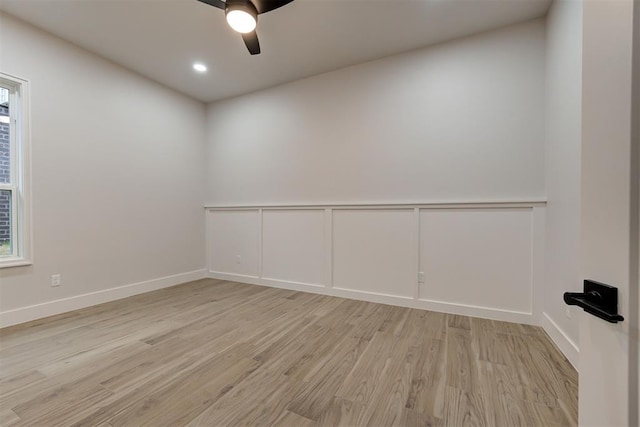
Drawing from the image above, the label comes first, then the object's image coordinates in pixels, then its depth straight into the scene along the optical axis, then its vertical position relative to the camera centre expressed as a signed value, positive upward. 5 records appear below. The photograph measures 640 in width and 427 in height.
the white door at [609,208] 0.47 +0.01
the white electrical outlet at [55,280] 2.65 -0.70
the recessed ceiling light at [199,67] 3.16 +1.76
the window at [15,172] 2.46 +0.36
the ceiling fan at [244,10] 1.78 +1.38
